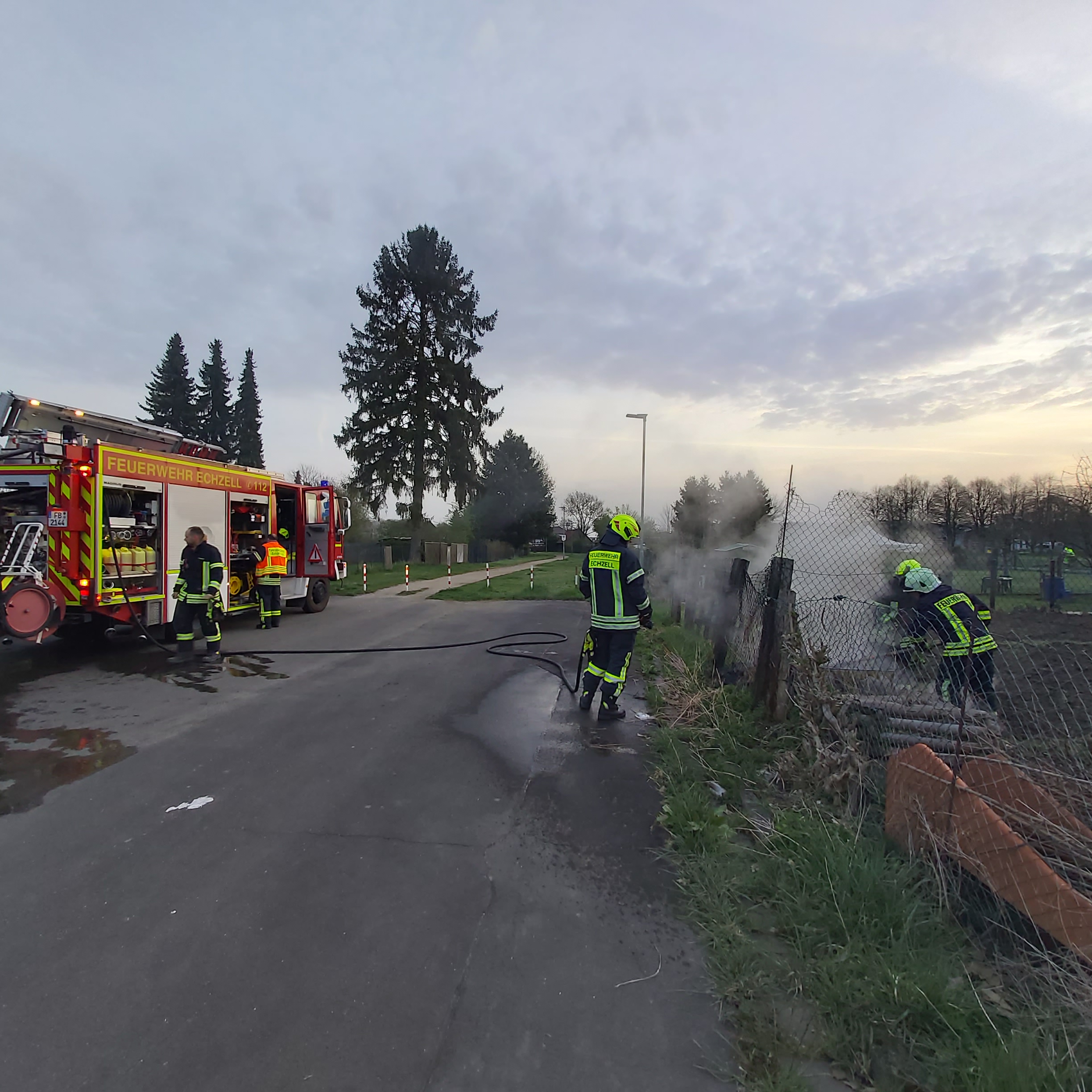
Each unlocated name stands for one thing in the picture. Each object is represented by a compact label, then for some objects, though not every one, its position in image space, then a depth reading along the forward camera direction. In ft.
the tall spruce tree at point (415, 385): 88.99
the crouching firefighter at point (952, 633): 14.93
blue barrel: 42.60
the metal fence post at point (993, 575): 36.78
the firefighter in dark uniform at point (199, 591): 26.48
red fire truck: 23.41
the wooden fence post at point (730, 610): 21.25
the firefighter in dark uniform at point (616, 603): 18.76
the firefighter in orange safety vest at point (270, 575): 33.60
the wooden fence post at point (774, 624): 16.53
